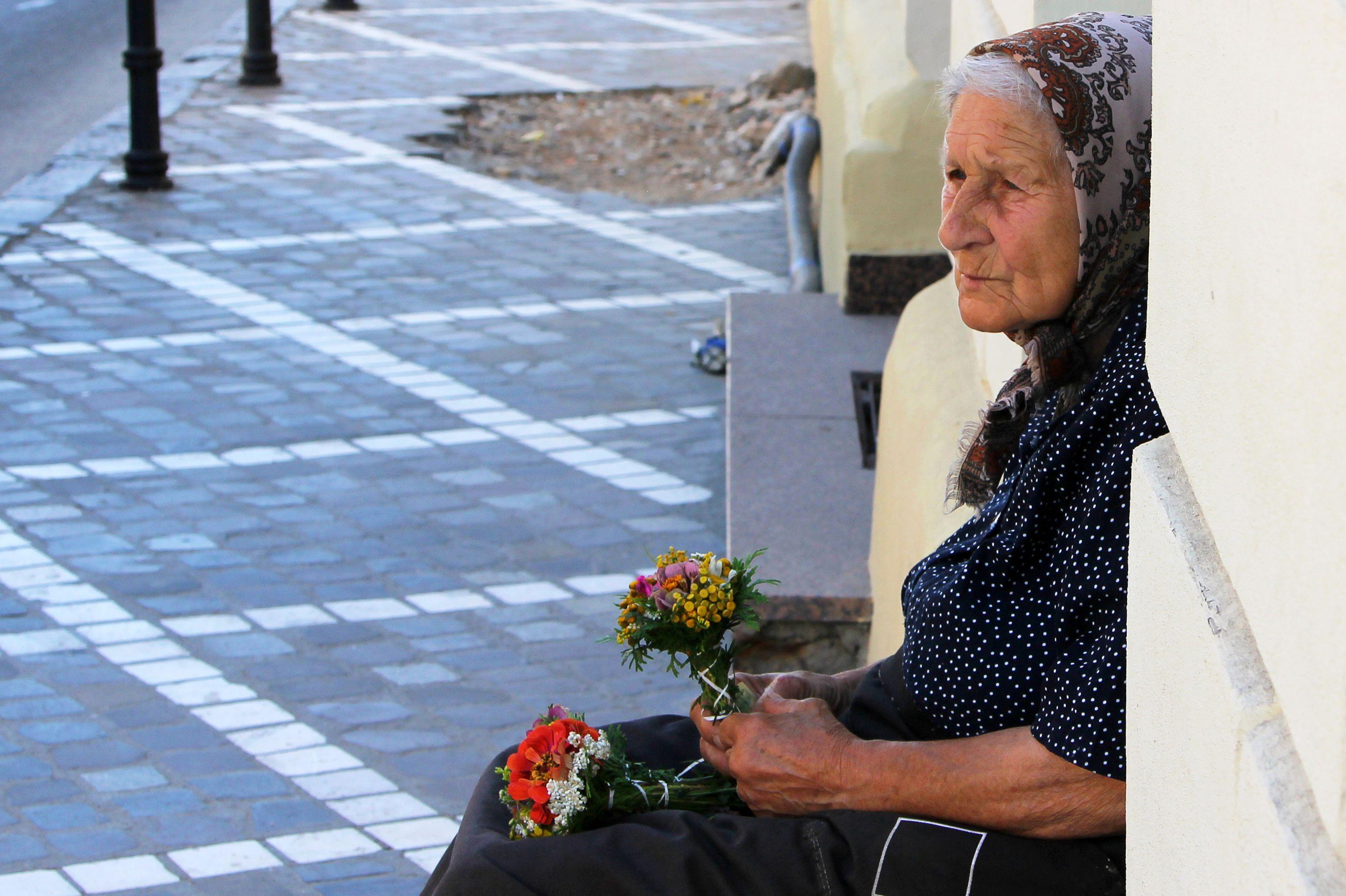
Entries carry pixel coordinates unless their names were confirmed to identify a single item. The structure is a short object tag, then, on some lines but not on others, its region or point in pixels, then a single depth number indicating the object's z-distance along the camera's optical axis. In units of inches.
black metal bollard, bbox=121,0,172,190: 644.7
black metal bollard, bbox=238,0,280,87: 876.0
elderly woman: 143.1
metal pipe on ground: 525.3
